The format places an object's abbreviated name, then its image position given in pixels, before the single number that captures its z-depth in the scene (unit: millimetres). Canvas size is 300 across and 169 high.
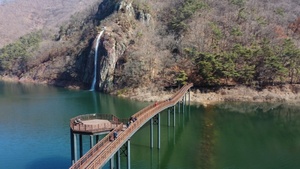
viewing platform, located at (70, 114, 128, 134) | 30297
